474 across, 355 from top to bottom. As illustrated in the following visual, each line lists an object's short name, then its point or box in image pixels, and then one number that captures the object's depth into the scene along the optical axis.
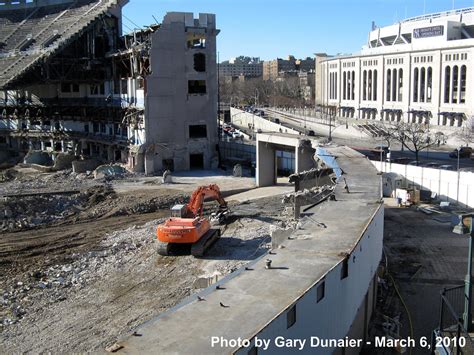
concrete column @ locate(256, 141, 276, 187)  42.75
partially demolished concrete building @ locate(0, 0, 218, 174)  48.97
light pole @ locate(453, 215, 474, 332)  12.52
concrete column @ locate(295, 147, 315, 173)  40.09
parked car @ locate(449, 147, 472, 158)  52.28
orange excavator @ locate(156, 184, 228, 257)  26.00
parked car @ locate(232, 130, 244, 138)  65.91
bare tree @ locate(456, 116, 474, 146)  61.47
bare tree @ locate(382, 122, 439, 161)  58.27
